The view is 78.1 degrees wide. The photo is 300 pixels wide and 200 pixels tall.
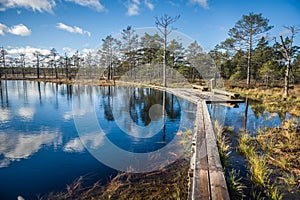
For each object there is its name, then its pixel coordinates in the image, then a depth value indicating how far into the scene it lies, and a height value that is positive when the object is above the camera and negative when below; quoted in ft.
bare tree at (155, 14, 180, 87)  63.98 +21.09
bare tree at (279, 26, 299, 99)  37.01 +6.20
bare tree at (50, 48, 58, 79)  155.95 +24.90
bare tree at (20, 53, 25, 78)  179.34 +22.21
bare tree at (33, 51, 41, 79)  153.95 +23.20
